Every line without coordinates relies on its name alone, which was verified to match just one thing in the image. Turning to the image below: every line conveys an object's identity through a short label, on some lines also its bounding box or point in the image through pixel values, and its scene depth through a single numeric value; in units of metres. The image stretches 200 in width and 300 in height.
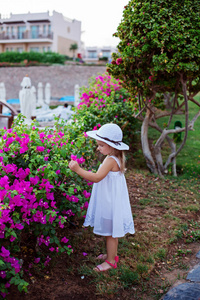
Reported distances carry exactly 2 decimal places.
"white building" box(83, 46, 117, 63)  55.94
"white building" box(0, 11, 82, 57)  40.28
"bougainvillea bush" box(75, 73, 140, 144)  5.55
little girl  2.72
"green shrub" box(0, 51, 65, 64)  30.36
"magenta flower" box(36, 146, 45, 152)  2.59
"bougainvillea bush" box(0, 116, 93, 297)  2.11
